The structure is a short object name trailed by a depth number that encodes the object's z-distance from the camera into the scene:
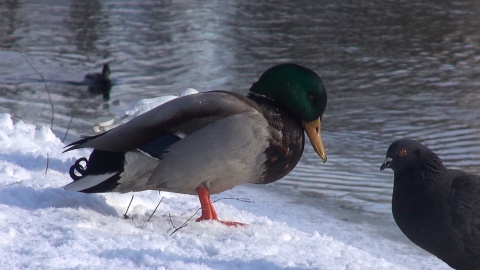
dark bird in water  23.75
